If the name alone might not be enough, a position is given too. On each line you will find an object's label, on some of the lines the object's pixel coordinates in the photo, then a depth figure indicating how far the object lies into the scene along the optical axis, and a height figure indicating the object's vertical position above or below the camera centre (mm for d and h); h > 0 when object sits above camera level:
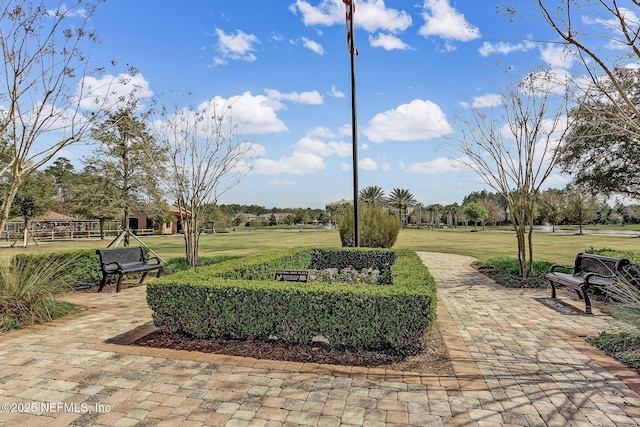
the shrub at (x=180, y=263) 10229 -1285
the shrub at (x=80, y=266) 7789 -997
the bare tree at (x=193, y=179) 10375 +1252
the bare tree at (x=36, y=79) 5160 +2211
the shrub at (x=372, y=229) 14945 -414
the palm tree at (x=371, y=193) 55934 +4134
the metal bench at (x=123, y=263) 7746 -957
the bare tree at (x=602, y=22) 2811 +1673
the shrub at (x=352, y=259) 9406 -1078
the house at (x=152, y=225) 47000 -451
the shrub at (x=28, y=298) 5137 -1141
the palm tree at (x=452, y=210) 74900 +1736
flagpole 9469 +2671
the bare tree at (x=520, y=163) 8969 +1393
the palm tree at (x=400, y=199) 64812 +3672
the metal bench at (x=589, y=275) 5868 -1040
